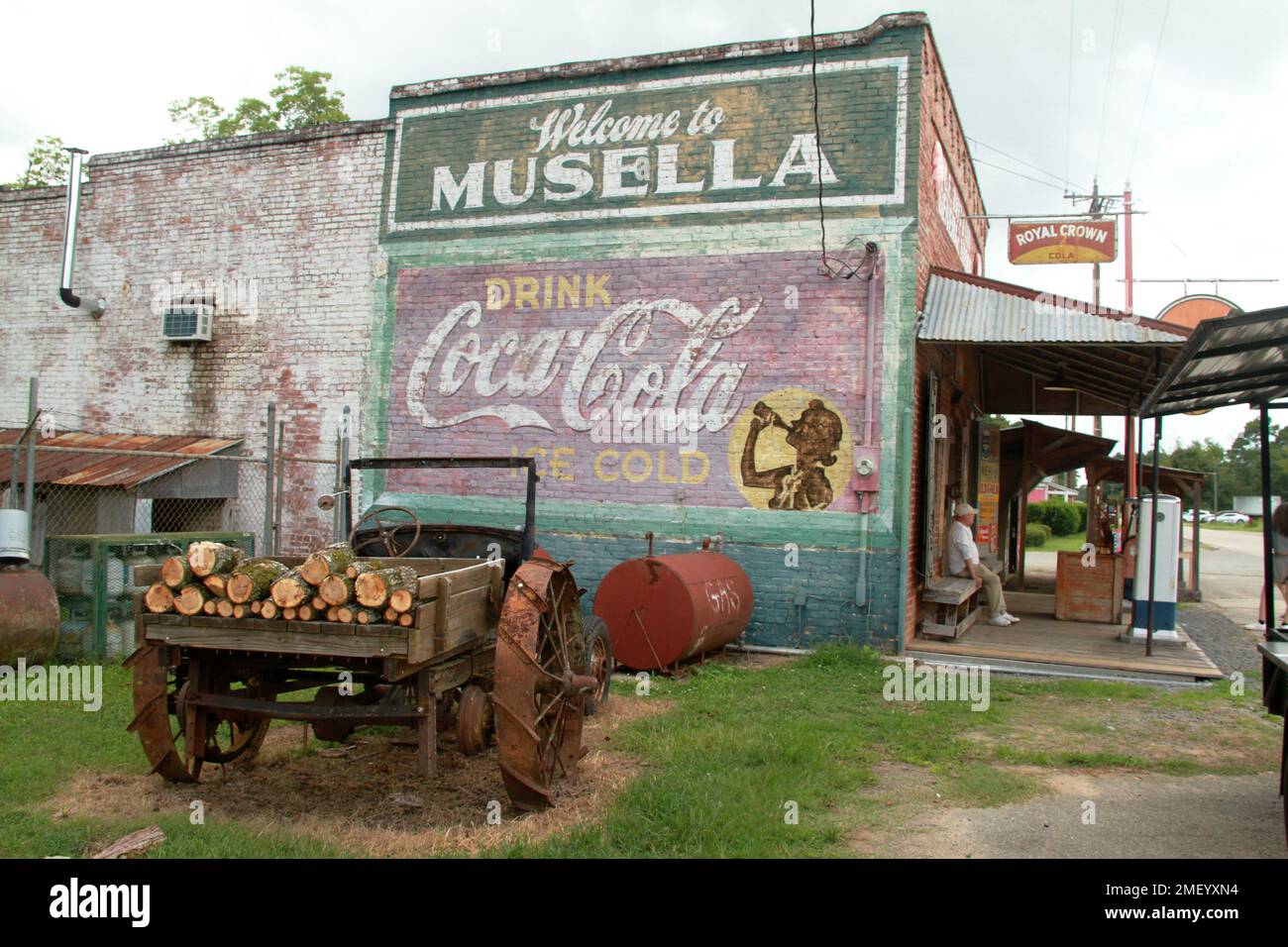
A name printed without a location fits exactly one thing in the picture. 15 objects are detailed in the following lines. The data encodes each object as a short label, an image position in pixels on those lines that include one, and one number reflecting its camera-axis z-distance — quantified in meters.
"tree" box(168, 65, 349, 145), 28.52
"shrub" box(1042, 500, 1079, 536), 43.31
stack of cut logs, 4.87
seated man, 12.20
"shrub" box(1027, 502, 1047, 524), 42.56
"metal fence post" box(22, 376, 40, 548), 8.28
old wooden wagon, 4.93
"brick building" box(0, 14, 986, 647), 10.37
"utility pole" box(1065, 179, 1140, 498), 16.23
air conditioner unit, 12.88
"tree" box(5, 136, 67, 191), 29.78
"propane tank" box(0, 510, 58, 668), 8.05
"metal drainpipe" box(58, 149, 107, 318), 13.43
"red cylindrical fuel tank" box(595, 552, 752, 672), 8.84
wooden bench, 10.76
